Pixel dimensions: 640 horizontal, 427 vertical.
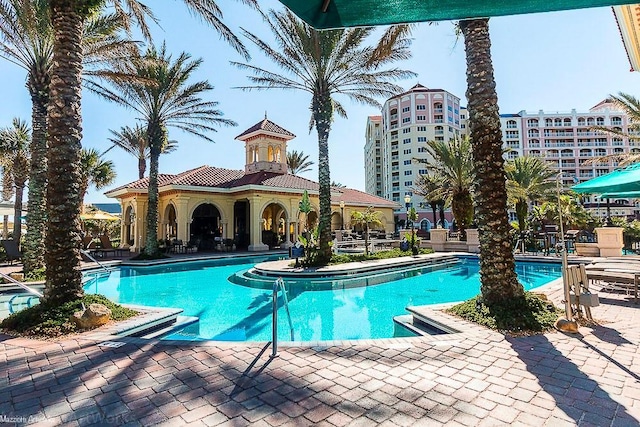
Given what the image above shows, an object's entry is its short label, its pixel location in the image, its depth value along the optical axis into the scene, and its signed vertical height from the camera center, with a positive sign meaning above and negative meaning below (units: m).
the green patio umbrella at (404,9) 2.32 +1.59
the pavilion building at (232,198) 23.38 +2.47
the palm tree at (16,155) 23.67 +6.00
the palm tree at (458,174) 22.06 +3.45
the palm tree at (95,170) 26.31 +5.59
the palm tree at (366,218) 25.03 +0.84
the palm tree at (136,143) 30.73 +8.71
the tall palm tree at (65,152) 6.48 +1.68
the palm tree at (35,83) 11.86 +5.78
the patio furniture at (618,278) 7.40 -1.32
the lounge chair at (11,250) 16.02 -0.59
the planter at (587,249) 16.83 -1.37
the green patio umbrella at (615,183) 6.99 +0.83
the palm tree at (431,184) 38.31 +5.00
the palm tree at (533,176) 26.70 +3.89
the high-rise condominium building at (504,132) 76.44 +21.99
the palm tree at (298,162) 45.31 +9.24
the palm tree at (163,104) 18.14 +7.60
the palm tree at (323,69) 14.70 +7.61
